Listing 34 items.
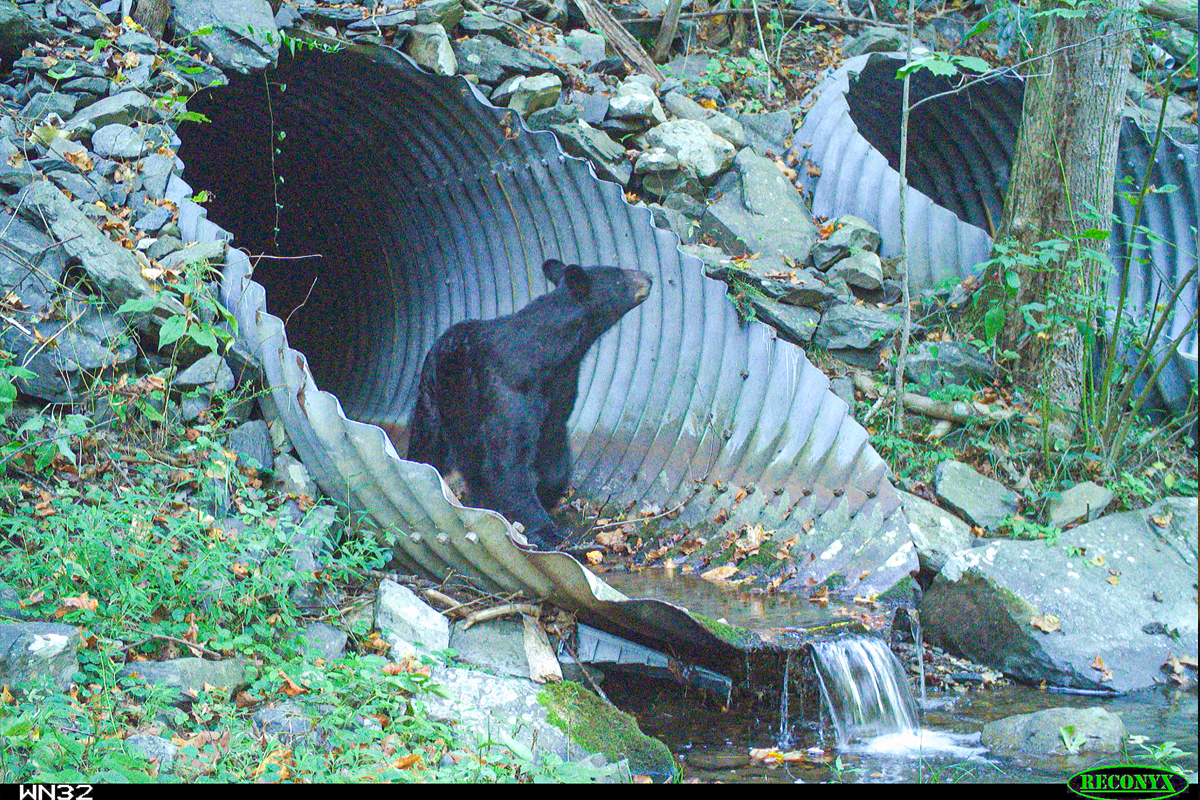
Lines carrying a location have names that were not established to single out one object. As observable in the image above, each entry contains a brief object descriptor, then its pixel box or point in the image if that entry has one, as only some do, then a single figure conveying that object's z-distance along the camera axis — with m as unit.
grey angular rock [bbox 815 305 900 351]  6.39
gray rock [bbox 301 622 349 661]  3.76
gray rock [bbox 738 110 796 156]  7.83
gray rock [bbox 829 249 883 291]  6.71
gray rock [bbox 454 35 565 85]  7.04
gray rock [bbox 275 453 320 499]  4.66
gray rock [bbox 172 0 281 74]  6.04
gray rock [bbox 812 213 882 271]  6.81
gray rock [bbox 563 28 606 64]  7.68
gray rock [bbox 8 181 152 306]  4.51
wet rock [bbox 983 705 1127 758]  3.70
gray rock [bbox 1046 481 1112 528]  5.44
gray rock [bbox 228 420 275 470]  4.56
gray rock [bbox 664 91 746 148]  7.43
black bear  6.18
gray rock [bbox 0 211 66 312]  4.45
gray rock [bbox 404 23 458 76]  6.69
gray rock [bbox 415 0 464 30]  6.82
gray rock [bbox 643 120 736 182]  7.03
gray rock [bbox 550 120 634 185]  6.82
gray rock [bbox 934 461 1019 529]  5.51
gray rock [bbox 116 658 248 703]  3.24
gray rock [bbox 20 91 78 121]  5.27
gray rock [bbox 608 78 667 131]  7.16
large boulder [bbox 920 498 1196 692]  4.59
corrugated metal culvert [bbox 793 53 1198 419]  7.21
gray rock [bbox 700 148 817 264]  6.78
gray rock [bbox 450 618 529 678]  4.02
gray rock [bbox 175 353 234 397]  4.57
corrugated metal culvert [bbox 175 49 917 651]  4.41
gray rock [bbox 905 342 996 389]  6.29
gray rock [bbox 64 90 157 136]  5.26
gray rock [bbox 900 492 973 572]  5.21
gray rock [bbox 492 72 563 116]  6.95
